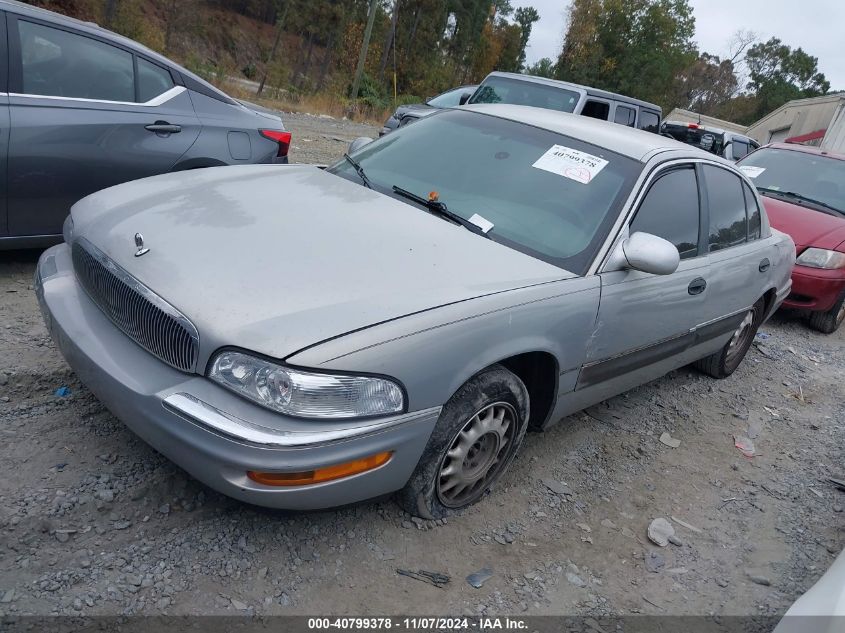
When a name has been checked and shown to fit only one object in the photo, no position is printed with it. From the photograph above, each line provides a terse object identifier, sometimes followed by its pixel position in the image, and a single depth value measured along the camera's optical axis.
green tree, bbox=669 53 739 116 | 74.69
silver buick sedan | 2.18
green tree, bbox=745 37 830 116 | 74.62
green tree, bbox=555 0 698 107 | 54.41
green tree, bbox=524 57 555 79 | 53.81
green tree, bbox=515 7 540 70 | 60.47
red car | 6.47
